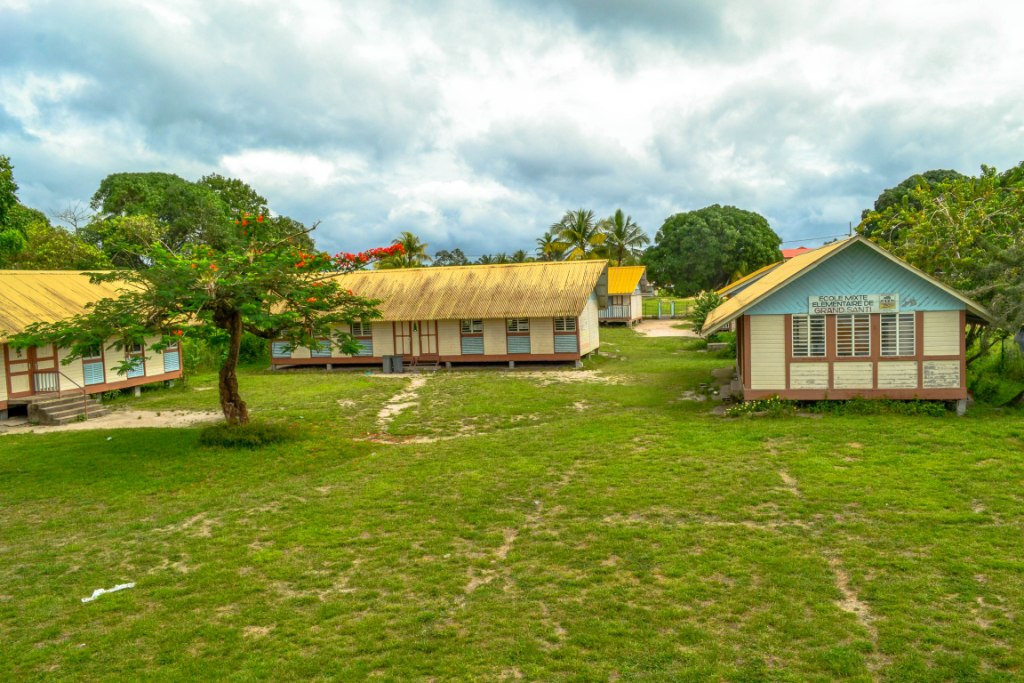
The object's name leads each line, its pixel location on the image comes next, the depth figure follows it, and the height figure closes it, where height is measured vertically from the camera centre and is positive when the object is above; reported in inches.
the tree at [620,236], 2655.0 +349.7
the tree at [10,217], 1025.5 +208.9
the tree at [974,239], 688.4 +91.4
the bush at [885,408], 691.4 -94.2
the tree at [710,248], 2709.2 +298.4
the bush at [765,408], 710.3 -93.0
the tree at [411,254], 2341.3 +271.9
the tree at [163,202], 2002.7 +426.6
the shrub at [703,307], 1521.9 +34.9
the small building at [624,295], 2112.3 +92.5
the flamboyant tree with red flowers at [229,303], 588.4 +31.6
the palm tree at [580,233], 2454.5 +338.6
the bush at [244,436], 640.4 -95.2
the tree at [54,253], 1438.2 +193.1
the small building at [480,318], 1218.0 +20.1
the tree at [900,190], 2456.7 +464.8
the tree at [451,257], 3914.9 +427.8
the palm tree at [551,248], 2482.8 +291.4
